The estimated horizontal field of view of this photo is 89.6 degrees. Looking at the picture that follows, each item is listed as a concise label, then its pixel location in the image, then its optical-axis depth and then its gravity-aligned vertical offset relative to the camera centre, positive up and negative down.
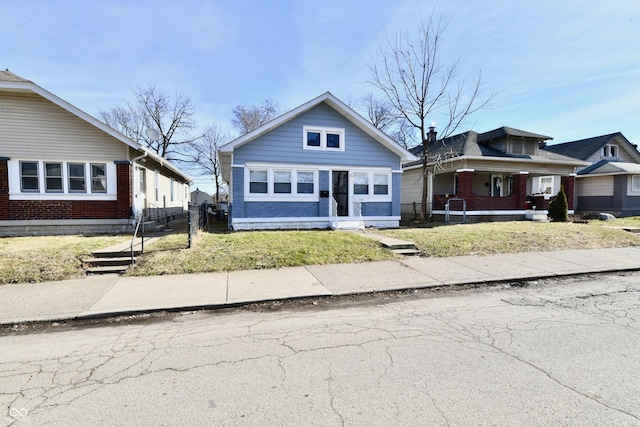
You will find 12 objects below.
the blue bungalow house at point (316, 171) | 13.49 +1.39
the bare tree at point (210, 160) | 42.50 +5.77
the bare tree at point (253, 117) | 41.44 +11.06
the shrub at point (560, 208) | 16.61 -0.33
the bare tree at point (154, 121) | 37.44 +9.48
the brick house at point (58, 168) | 11.73 +1.36
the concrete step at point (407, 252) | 9.30 -1.44
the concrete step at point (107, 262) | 7.61 -1.39
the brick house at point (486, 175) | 17.81 +1.68
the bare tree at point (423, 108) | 16.64 +5.04
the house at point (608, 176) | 21.34 +1.77
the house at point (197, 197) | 26.03 +0.55
